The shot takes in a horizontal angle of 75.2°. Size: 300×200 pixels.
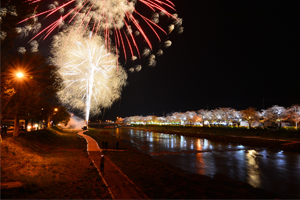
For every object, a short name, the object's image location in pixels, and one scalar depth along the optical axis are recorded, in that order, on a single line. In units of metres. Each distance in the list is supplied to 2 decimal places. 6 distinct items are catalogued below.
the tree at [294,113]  53.12
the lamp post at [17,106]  11.44
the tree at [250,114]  64.81
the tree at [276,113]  64.70
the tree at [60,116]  54.76
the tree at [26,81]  12.89
